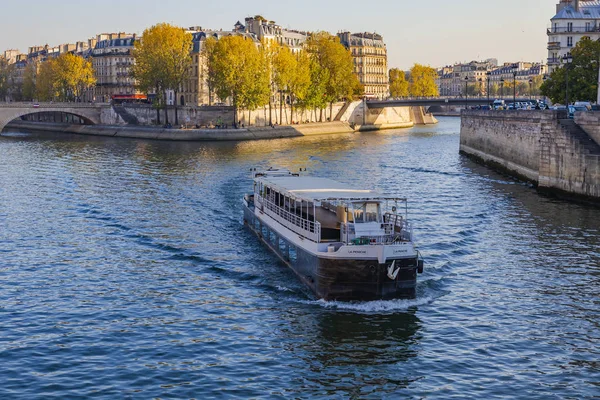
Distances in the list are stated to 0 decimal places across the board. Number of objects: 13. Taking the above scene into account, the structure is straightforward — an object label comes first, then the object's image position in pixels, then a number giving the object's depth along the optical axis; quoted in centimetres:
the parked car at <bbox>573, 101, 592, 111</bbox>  6795
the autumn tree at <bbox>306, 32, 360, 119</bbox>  15850
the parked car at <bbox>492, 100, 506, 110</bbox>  10908
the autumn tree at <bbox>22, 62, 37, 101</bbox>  19338
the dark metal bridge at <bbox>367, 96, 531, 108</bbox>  14475
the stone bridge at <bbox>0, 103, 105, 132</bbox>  14050
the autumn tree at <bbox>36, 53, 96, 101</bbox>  16825
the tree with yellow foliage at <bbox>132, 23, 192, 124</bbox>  13488
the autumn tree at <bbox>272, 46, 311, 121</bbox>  14212
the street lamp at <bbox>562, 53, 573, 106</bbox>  6577
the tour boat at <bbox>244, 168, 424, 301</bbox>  3291
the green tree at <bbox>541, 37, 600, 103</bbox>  8666
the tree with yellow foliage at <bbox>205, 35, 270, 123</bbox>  13012
